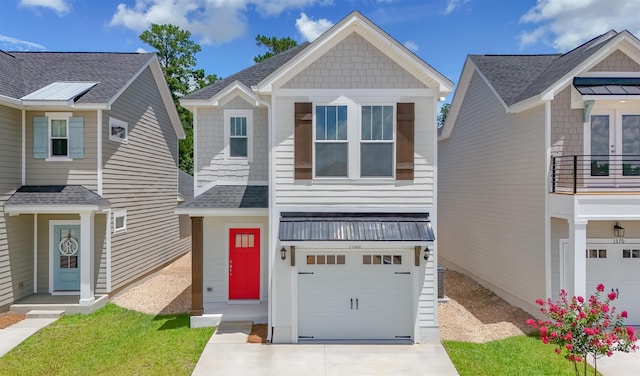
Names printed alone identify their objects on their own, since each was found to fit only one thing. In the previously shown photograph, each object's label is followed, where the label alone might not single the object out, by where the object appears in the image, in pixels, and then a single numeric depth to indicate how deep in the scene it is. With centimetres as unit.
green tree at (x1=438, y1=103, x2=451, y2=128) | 4825
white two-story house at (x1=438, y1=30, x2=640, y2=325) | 932
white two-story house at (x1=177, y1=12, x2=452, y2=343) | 888
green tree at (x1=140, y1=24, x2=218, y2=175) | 3272
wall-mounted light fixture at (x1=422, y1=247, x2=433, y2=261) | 891
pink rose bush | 591
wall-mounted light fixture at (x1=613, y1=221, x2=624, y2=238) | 1000
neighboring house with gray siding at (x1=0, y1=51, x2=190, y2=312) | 1098
